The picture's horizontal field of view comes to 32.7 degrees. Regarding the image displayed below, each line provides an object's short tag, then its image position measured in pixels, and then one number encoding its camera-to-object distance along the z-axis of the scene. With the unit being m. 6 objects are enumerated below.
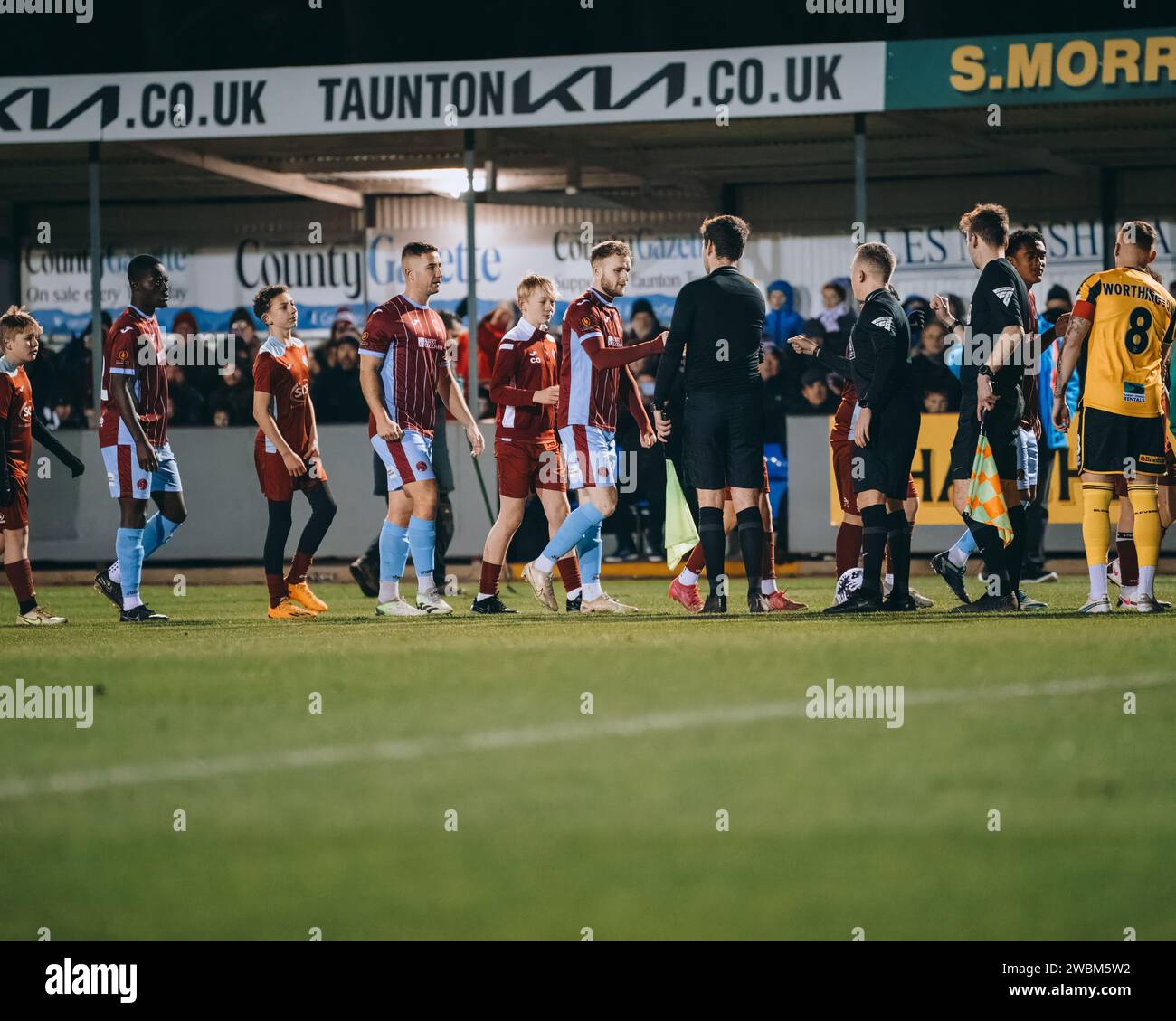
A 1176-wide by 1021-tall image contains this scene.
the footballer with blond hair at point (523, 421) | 12.59
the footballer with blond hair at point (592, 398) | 12.26
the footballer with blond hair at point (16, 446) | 12.57
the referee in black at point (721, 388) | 11.80
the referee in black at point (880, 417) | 11.48
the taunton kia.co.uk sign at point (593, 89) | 15.99
